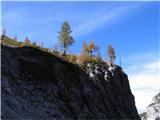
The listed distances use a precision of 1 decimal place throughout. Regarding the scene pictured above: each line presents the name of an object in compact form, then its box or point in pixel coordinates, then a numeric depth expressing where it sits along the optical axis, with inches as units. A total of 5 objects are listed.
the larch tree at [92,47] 3136.3
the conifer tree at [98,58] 2830.8
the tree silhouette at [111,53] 3645.4
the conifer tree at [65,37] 2873.9
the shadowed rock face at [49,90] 1395.3
